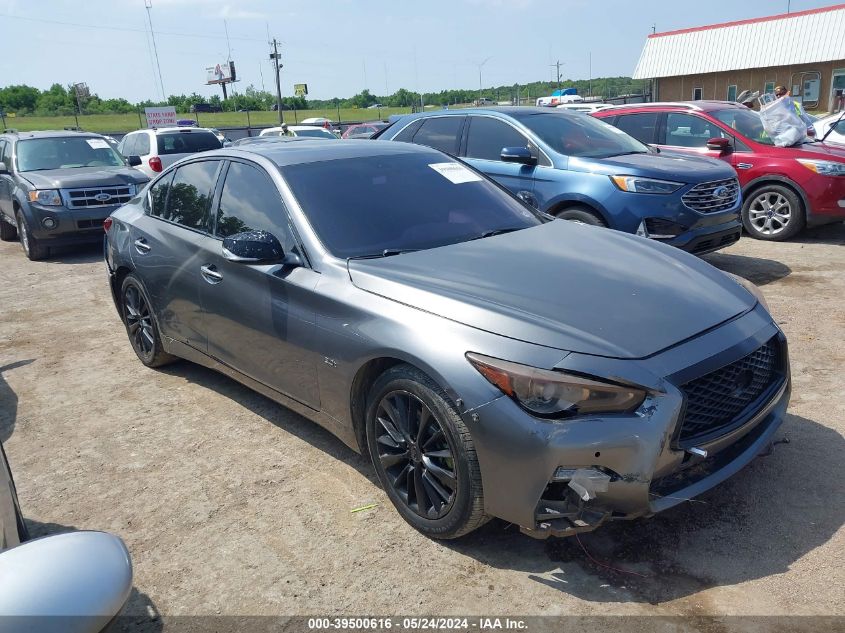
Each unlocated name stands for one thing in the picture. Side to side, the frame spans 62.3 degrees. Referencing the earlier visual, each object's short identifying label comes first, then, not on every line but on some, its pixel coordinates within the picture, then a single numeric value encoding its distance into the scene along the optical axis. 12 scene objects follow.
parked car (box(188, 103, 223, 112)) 64.84
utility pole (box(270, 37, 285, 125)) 48.00
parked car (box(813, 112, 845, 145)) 11.89
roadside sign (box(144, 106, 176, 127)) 33.38
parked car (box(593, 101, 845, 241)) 8.23
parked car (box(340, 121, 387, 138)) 23.46
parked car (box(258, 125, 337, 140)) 18.78
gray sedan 2.59
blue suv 6.60
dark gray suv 10.01
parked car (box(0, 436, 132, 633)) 1.46
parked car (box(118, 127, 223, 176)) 14.52
